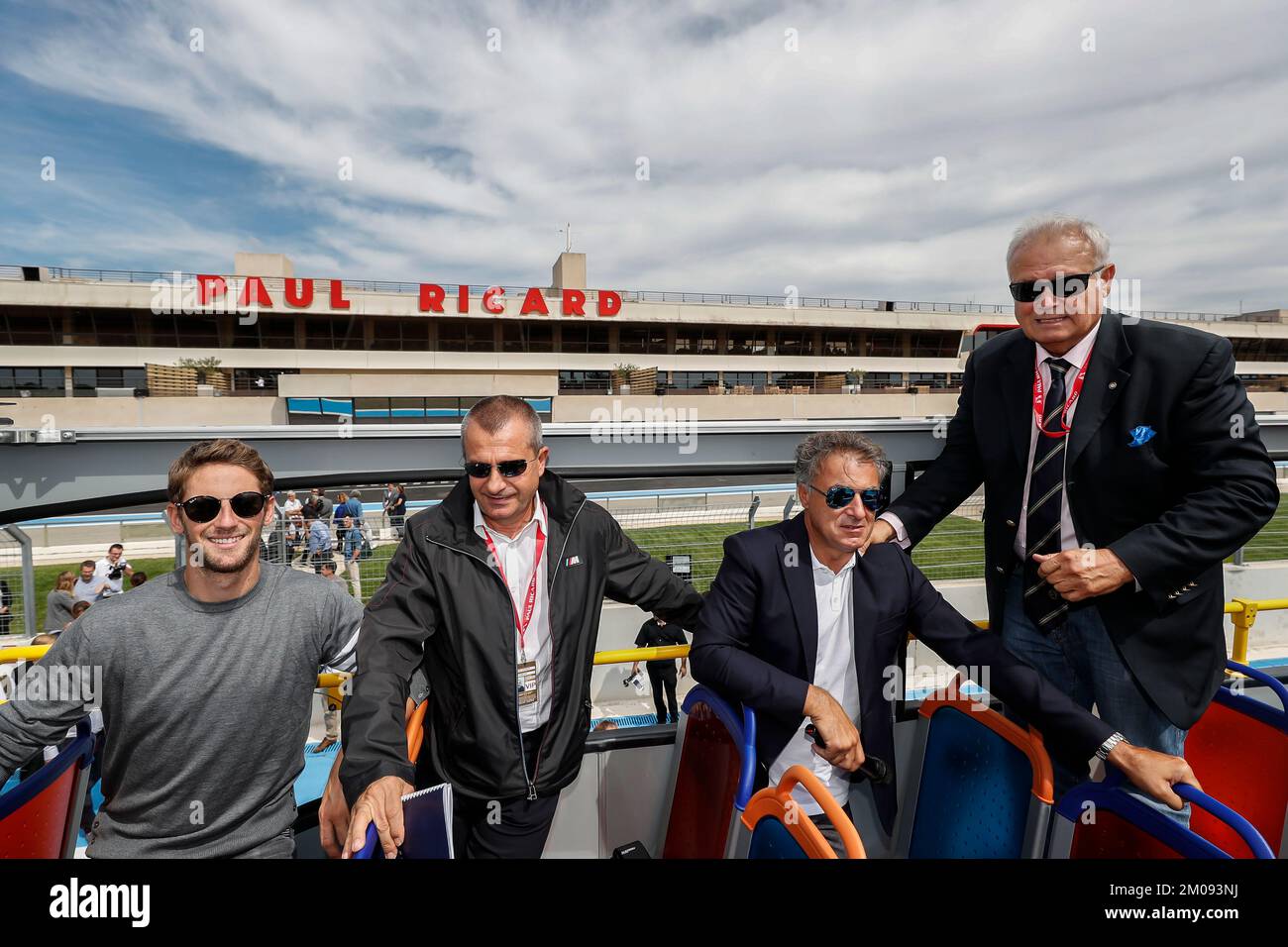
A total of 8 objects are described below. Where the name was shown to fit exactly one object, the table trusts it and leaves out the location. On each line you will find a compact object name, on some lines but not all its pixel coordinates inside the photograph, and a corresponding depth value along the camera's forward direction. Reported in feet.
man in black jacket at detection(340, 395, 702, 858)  6.31
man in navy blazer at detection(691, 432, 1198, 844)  6.54
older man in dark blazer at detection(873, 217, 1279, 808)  5.57
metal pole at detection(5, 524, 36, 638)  13.21
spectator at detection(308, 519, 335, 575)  17.85
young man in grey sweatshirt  5.68
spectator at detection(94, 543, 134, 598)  29.14
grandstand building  125.49
